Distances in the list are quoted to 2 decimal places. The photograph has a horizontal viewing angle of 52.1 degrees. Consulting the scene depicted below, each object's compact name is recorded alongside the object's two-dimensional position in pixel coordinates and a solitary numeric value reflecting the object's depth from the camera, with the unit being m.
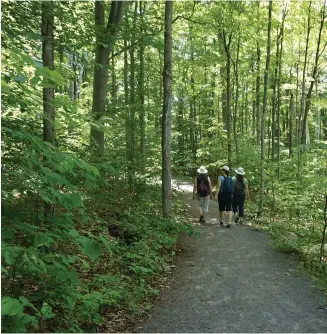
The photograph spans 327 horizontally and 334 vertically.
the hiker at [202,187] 11.55
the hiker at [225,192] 11.35
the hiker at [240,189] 11.75
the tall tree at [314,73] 16.03
